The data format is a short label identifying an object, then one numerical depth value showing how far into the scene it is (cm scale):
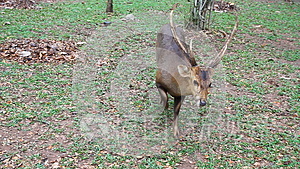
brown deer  407
